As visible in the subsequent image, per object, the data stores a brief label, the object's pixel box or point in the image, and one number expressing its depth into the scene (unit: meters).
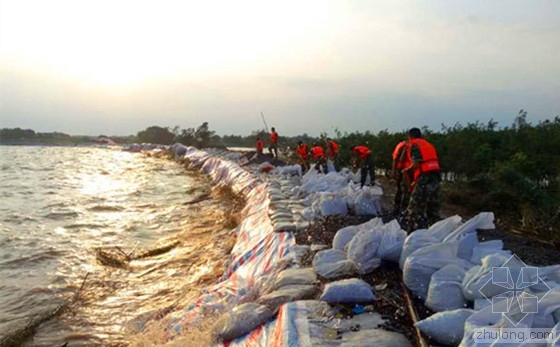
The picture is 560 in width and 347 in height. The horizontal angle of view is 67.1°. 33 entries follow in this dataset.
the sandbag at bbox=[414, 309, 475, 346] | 2.58
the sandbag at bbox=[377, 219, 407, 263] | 4.01
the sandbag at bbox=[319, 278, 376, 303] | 3.32
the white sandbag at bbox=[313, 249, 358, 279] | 3.95
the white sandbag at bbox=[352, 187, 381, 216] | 6.91
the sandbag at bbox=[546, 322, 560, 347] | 2.03
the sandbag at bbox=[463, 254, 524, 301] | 2.81
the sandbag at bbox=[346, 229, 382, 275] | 3.96
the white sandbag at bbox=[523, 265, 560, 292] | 2.77
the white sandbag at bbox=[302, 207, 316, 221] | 6.72
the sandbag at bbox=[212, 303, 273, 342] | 3.30
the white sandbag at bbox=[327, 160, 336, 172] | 12.34
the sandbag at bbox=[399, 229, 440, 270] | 3.73
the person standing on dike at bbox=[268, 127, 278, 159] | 19.57
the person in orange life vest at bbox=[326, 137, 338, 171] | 12.92
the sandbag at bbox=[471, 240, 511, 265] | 3.62
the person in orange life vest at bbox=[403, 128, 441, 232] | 5.88
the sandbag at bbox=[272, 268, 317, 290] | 3.85
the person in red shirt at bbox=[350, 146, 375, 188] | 9.43
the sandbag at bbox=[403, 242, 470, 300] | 3.33
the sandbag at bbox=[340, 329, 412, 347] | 2.64
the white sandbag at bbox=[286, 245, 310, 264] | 4.66
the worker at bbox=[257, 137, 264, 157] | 20.79
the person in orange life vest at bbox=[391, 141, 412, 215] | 6.77
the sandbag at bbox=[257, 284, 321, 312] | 3.45
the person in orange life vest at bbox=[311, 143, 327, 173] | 12.70
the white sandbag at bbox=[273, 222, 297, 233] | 5.91
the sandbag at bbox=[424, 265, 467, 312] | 2.99
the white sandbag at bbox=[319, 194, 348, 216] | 6.77
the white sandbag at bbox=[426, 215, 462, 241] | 3.90
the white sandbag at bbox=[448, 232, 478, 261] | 3.72
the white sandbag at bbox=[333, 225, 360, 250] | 4.56
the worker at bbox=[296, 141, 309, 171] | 15.43
